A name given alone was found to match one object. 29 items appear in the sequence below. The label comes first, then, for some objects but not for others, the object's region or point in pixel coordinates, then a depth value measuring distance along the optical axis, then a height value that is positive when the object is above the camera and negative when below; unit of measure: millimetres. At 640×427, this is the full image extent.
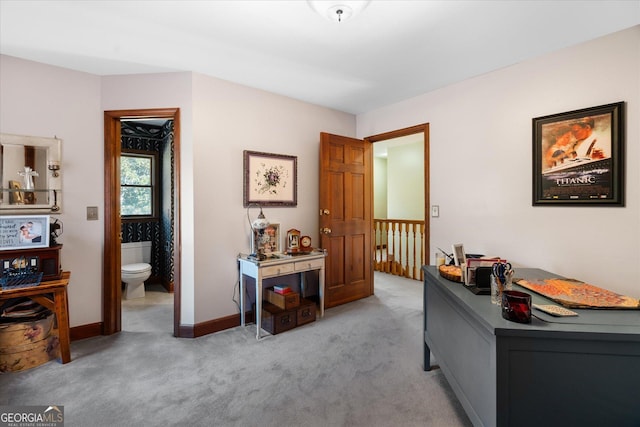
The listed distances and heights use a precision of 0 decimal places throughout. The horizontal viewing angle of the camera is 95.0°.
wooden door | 3590 -65
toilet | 3797 -741
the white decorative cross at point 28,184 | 2498 +241
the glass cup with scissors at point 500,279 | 1456 -345
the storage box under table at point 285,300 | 2977 -917
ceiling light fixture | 1752 +1244
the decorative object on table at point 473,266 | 1702 -326
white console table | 2773 -575
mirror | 2434 +332
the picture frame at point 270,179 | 3139 +362
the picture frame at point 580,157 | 2102 +409
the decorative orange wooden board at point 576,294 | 1392 -448
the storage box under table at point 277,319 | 2836 -1069
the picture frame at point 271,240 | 3068 -310
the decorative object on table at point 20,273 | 2160 -468
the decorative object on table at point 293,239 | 3262 -314
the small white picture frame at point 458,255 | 1949 -299
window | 4367 +406
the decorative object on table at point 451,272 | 1839 -399
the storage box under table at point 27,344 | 2150 -1003
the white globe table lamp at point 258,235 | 2967 -250
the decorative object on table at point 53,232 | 2434 -168
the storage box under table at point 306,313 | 3020 -1065
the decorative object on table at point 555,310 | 1284 -454
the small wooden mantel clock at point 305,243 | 3328 -370
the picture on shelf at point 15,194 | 2447 +154
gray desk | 1139 -643
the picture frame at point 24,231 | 2217 -150
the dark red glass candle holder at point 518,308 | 1223 -412
